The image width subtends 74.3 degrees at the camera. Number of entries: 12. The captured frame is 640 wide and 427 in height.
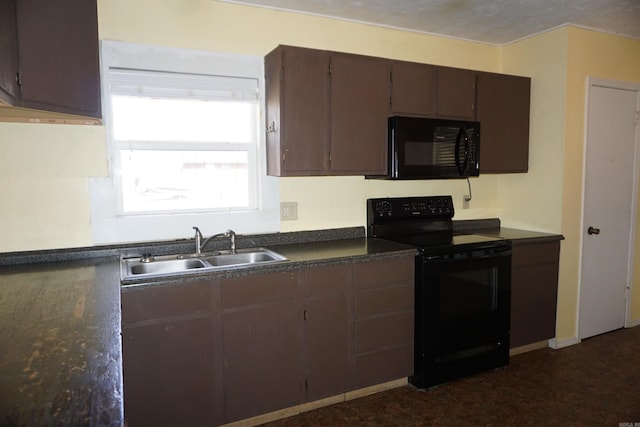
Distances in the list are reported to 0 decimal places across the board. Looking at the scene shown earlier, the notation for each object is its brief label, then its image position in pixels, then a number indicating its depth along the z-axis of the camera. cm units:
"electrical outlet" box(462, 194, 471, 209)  354
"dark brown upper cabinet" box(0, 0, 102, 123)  139
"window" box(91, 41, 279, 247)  244
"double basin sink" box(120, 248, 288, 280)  223
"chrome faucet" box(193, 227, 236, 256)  251
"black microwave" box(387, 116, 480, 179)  275
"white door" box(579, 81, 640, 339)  331
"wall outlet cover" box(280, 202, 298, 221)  284
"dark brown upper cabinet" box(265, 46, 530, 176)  252
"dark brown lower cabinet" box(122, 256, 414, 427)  201
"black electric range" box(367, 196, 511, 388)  261
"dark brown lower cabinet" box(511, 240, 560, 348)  304
